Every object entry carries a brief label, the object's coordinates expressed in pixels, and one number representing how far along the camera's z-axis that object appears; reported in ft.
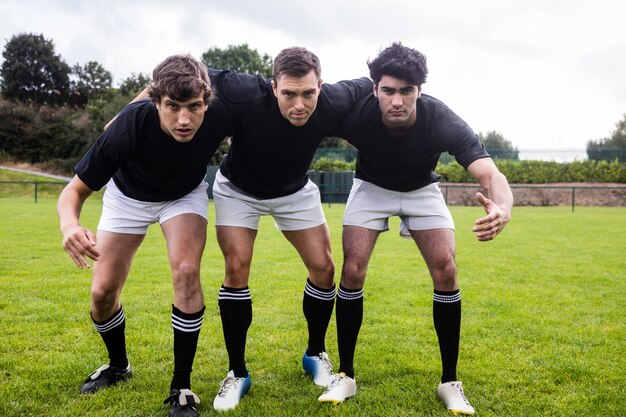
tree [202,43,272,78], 175.11
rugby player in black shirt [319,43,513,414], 12.16
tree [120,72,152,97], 160.53
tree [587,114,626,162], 178.71
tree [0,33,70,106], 170.09
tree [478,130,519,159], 112.16
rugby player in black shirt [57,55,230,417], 11.11
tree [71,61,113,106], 174.09
